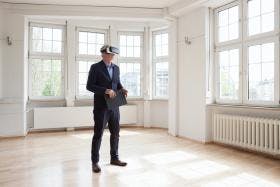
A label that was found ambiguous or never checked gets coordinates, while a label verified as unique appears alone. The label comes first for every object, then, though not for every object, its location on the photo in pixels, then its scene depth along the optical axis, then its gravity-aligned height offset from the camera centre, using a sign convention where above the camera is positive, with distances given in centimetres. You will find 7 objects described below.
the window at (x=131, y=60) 702 +89
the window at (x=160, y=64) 679 +78
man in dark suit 314 +0
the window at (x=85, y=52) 666 +106
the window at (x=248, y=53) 403 +69
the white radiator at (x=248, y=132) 382 -64
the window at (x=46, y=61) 629 +79
